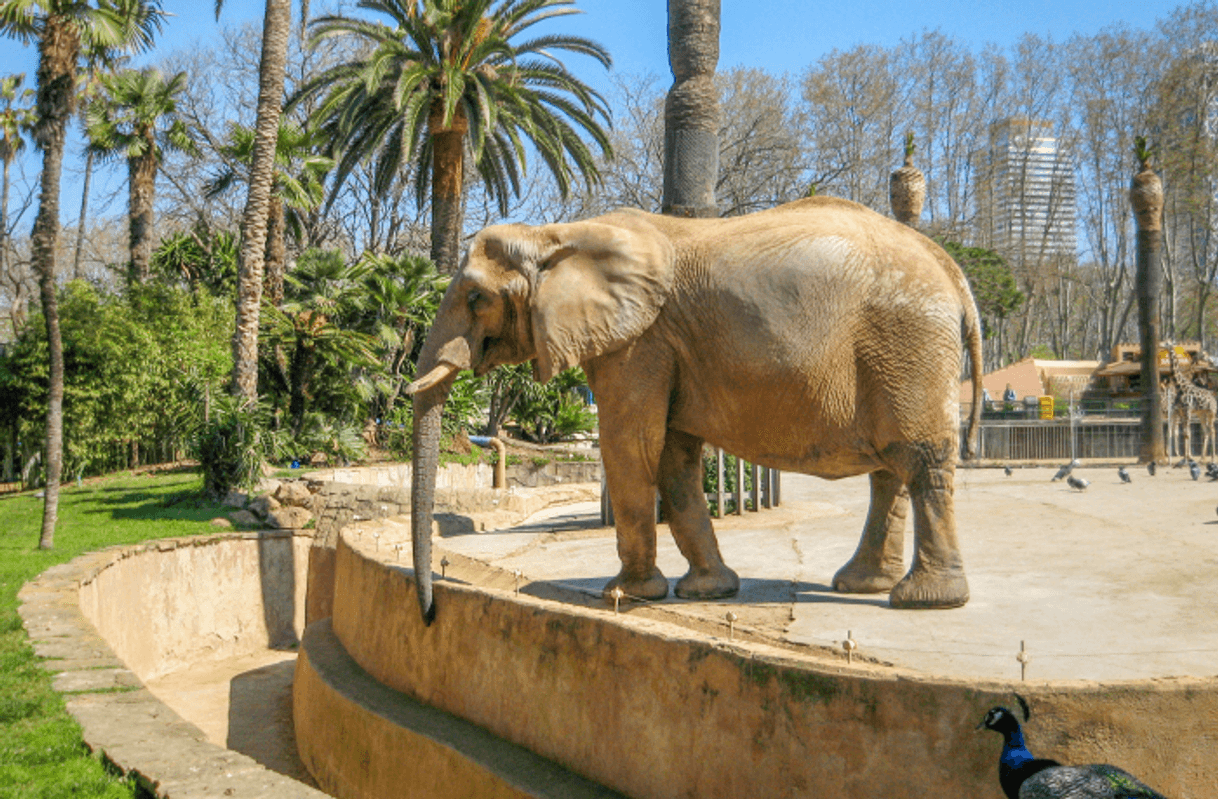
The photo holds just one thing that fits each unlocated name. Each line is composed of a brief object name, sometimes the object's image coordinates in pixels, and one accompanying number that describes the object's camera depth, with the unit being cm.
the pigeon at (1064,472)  1542
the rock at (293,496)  1444
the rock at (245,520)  1382
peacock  312
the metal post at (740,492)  1104
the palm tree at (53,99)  1195
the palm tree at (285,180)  2186
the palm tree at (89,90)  1323
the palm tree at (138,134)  2419
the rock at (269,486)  1493
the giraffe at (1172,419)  2334
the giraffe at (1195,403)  2317
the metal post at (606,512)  1132
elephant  587
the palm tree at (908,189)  1554
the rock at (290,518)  1388
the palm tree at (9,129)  3581
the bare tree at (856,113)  4297
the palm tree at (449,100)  2177
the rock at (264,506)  1412
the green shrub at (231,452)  1488
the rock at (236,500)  1464
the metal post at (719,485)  1114
